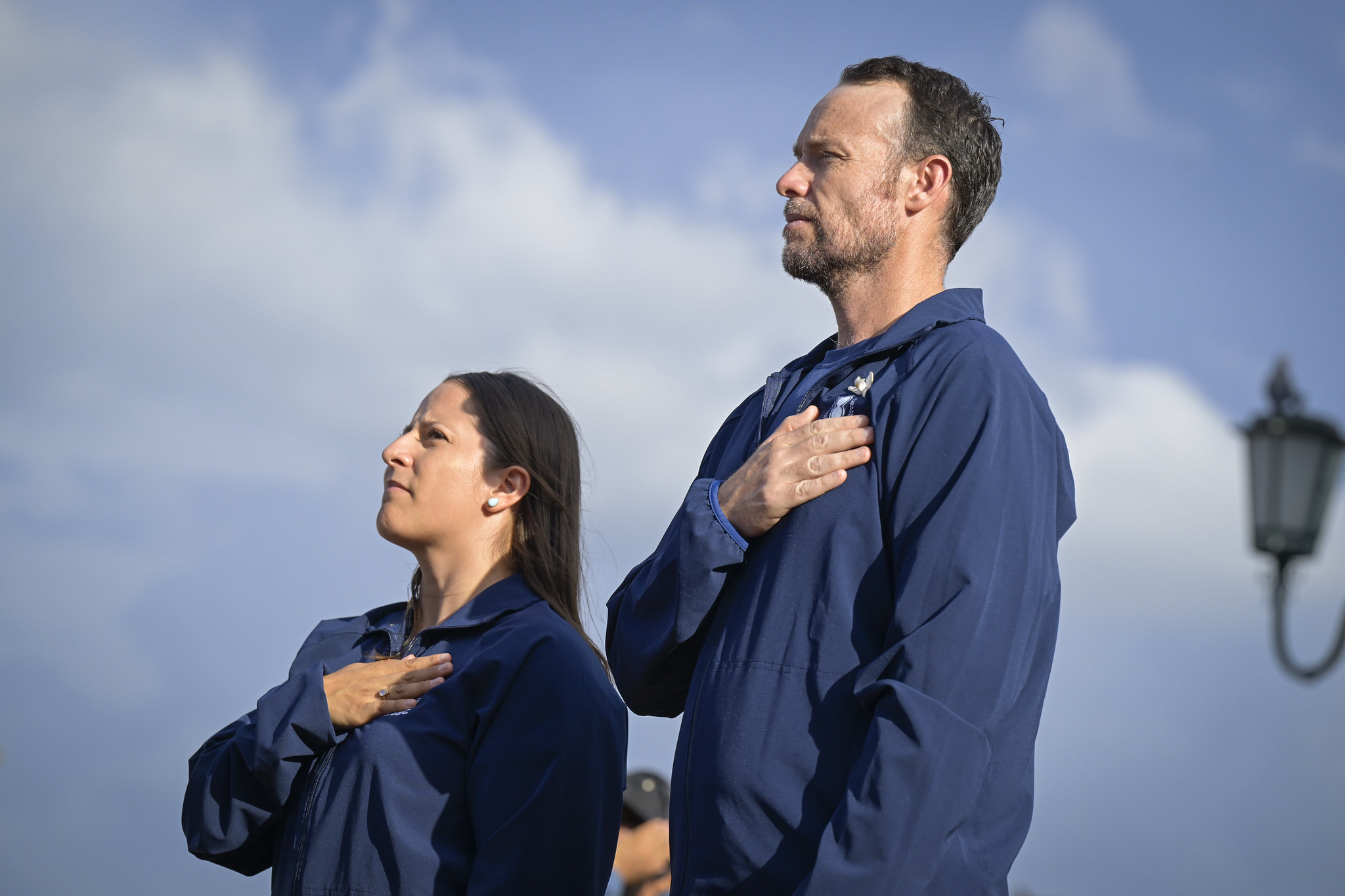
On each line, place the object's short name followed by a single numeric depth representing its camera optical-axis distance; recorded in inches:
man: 79.0
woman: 118.3
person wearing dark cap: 202.7
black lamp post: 201.5
